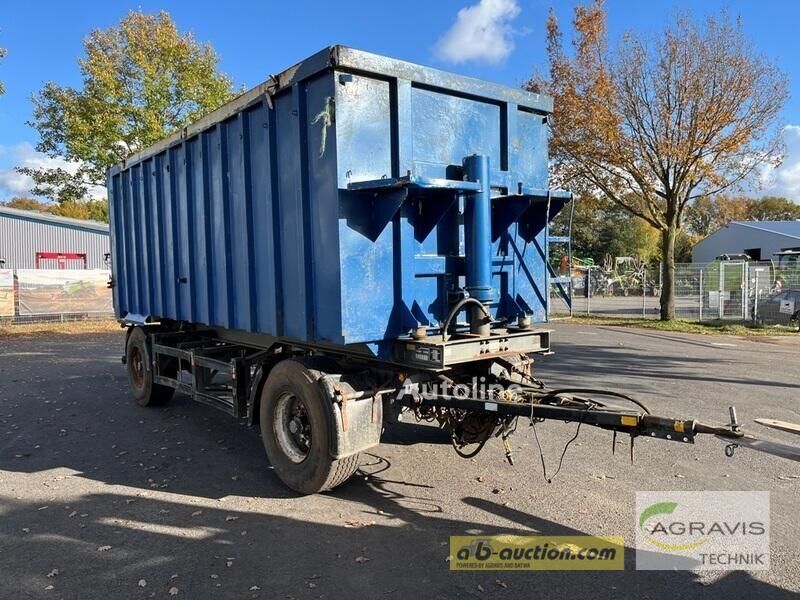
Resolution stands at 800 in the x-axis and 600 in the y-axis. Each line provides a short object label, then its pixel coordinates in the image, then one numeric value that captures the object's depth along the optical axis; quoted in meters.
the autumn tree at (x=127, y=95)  24.58
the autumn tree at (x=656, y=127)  18.34
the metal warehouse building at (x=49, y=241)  29.78
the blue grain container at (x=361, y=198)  4.38
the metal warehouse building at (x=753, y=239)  42.44
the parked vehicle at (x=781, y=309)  18.69
